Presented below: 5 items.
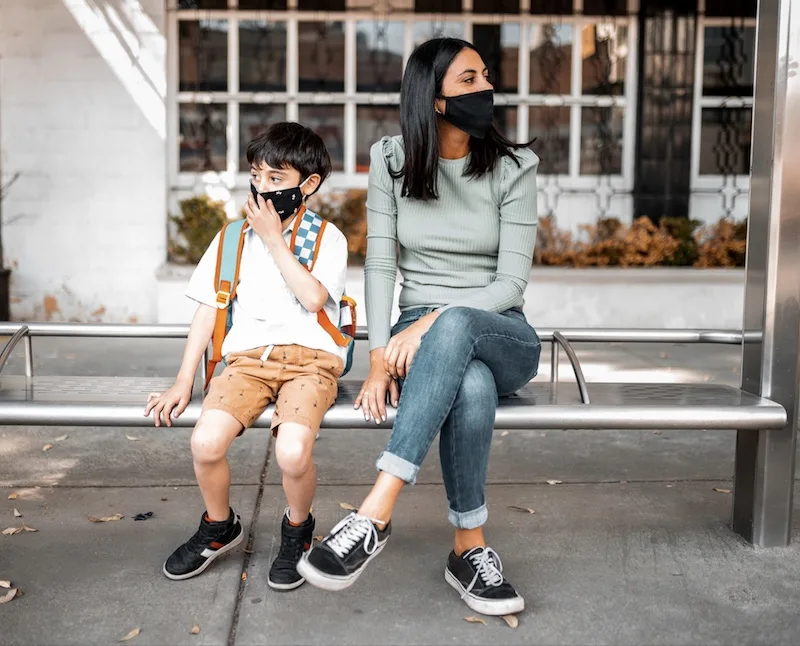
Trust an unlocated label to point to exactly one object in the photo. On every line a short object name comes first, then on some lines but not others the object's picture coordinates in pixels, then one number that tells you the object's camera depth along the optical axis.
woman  2.63
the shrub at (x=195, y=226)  8.19
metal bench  2.84
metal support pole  3.05
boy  2.76
